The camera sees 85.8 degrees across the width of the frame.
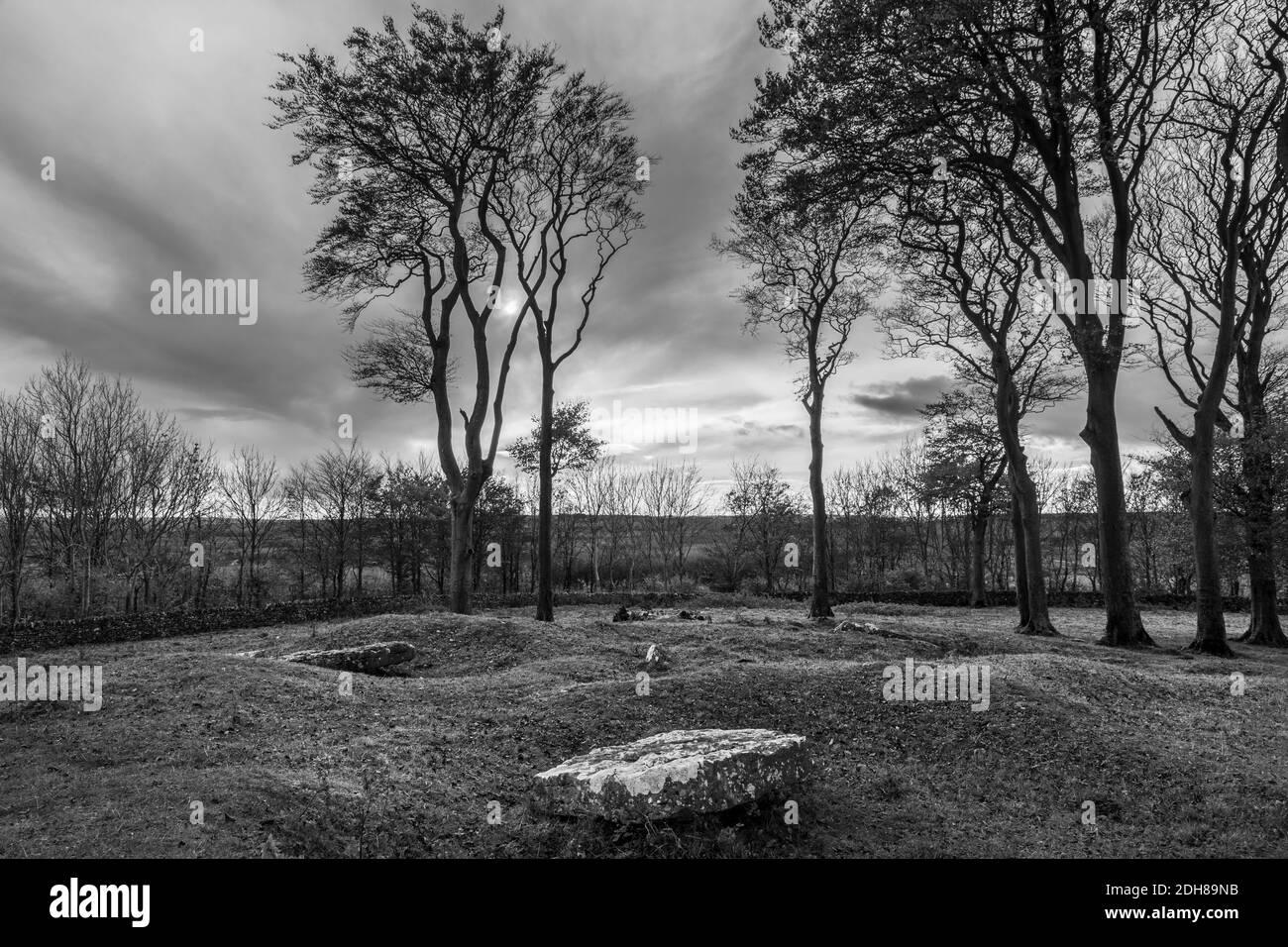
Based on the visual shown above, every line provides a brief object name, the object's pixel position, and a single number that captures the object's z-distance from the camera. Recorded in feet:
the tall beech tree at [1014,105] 38.11
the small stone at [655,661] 36.47
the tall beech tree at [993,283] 59.36
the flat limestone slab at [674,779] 17.08
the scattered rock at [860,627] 51.67
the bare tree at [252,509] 115.85
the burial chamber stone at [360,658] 35.94
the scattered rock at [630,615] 61.57
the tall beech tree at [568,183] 62.34
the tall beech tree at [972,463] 97.86
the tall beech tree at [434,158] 57.16
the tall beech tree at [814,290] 67.31
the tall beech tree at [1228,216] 47.93
